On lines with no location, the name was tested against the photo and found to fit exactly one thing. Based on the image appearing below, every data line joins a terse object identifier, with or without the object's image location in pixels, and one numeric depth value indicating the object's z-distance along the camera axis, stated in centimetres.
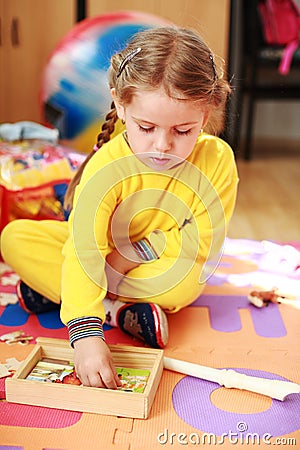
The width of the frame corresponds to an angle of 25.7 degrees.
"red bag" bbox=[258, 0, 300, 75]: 277
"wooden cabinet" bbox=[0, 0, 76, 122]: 265
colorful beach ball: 203
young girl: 101
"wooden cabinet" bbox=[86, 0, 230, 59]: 267
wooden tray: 92
